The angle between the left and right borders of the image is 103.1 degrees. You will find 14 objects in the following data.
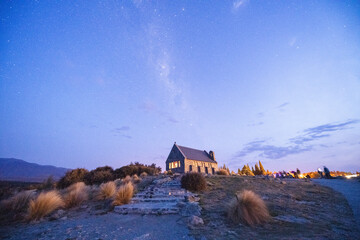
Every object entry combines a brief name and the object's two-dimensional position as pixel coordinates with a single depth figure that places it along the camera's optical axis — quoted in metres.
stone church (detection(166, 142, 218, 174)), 30.44
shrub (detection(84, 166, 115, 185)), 12.93
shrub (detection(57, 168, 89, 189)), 11.51
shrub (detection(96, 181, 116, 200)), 7.54
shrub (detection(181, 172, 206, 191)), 8.85
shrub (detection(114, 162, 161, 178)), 15.22
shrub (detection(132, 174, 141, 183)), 11.77
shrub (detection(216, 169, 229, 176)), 17.48
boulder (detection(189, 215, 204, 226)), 4.24
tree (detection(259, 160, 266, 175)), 45.58
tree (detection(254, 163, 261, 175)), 42.54
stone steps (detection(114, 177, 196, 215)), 5.53
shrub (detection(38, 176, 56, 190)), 11.51
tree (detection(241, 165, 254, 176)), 45.74
